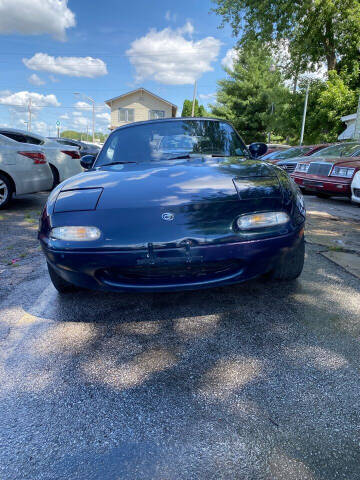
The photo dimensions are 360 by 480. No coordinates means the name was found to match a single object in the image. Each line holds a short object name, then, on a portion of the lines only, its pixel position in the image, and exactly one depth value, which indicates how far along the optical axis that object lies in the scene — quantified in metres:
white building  18.17
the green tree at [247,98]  36.56
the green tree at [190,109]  47.69
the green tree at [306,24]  17.28
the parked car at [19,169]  6.04
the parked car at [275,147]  16.42
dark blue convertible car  2.02
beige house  41.47
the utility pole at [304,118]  20.28
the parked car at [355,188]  6.22
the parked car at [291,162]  9.77
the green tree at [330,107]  18.81
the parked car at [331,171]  7.07
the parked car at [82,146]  12.01
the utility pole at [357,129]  15.22
